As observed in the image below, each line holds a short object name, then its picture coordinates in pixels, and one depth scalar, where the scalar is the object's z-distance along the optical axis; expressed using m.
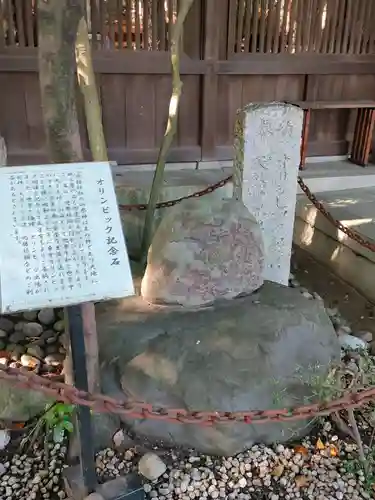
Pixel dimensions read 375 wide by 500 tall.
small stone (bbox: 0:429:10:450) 2.90
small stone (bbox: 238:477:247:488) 2.66
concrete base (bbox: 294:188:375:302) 4.66
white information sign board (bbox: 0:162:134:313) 1.99
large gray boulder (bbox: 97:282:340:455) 2.85
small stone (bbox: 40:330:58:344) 3.68
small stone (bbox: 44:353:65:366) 3.42
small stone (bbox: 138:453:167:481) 2.66
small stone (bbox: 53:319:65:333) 3.81
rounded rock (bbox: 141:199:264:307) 3.46
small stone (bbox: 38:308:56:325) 3.86
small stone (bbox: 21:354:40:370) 3.37
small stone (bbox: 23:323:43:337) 3.72
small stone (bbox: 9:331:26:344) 3.65
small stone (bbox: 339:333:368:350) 3.74
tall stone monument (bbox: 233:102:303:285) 3.69
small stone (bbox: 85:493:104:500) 2.40
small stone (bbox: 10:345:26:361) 3.46
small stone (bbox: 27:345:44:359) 3.46
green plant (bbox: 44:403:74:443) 2.88
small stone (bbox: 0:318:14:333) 3.76
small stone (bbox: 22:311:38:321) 3.92
